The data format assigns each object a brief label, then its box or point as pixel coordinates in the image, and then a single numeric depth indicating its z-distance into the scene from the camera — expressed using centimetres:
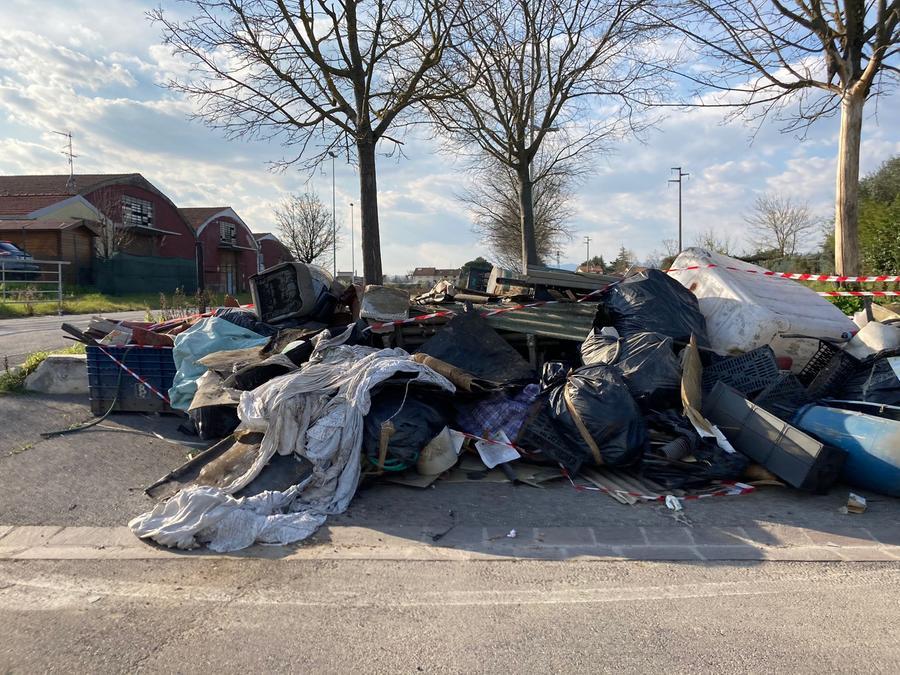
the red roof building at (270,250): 5578
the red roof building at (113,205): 3350
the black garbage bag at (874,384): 485
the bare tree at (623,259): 5811
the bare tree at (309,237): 4897
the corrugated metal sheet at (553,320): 600
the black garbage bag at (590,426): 449
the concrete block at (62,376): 682
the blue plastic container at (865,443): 404
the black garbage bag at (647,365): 488
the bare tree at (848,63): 1066
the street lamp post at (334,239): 4949
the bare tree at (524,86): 1317
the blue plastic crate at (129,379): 609
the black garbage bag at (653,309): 590
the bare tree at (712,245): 3775
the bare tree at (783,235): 3703
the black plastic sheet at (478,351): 535
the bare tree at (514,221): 2867
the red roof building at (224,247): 4553
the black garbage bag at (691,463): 438
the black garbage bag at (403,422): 443
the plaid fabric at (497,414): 486
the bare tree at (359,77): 955
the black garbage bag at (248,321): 666
